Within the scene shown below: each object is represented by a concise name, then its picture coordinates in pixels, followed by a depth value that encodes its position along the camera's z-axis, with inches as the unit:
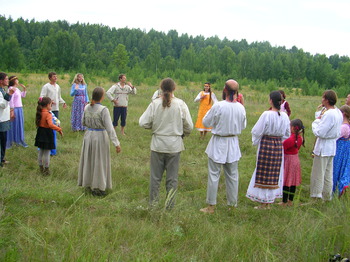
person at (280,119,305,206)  213.2
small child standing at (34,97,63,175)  239.1
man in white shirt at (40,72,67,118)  309.1
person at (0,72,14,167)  240.2
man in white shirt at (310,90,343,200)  208.7
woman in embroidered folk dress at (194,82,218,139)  394.7
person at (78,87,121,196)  205.0
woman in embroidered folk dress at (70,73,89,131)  381.1
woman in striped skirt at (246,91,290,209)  195.3
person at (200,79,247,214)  189.8
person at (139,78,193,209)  180.4
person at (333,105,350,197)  222.1
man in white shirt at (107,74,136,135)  388.2
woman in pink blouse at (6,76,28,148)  301.7
